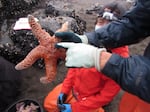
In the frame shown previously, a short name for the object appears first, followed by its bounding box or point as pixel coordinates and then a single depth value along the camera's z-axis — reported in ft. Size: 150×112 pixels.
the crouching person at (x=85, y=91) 4.90
